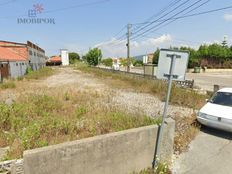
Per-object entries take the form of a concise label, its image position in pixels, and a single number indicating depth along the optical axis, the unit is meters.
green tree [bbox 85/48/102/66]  65.11
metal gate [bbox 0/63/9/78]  18.48
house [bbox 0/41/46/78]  19.64
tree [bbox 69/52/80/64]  107.84
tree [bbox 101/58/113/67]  92.38
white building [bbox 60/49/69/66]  87.81
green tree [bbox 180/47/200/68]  38.81
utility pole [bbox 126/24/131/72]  27.17
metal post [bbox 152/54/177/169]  3.59
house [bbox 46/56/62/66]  92.31
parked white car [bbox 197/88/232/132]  5.53
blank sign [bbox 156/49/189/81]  3.57
